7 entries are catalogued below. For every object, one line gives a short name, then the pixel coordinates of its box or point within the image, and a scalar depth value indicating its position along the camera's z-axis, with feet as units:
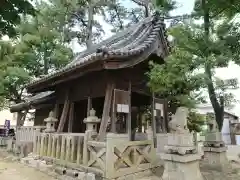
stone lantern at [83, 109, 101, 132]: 22.81
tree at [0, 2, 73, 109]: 55.47
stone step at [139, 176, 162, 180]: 21.30
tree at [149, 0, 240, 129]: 19.11
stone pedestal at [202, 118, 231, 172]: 25.50
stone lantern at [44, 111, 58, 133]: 29.71
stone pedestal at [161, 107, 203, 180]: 18.15
